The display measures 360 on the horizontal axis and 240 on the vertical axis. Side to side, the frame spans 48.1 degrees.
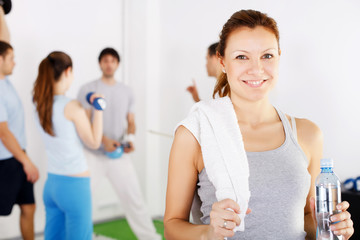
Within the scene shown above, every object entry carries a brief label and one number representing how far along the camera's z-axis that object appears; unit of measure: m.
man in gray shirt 3.39
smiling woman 1.12
